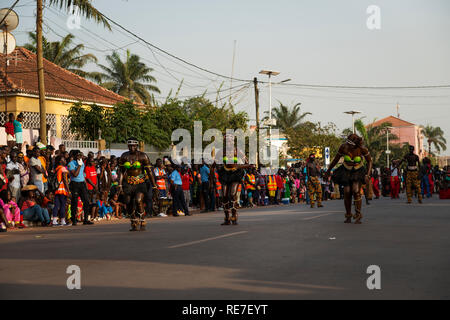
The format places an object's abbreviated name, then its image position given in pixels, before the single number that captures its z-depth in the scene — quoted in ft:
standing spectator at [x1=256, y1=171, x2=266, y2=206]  98.37
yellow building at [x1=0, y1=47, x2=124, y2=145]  101.76
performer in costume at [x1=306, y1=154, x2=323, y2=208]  77.41
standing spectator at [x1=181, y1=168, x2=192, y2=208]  76.95
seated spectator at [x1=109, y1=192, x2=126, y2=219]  68.44
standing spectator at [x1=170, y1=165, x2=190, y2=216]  70.79
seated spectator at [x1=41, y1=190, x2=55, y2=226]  58.70
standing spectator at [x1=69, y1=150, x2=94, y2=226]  57.67
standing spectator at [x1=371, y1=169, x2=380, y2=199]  108.37
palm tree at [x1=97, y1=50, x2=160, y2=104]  183.62
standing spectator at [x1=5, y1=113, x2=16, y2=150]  73.05
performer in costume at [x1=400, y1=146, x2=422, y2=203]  76.48
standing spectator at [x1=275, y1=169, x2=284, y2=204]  102.12
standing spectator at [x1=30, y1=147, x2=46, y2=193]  57.98
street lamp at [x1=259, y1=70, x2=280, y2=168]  146.91
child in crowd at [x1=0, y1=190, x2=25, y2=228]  53.72
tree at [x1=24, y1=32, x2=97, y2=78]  155.22
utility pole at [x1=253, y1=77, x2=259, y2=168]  132.77
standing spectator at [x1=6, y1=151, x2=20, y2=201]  56.29
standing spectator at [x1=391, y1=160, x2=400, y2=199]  105.91
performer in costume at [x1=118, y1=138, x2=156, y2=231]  46.21
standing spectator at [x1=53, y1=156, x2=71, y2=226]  56.59
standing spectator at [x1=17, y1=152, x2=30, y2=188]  57.36
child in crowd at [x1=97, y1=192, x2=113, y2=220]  66.29
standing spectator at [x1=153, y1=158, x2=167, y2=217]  72.18
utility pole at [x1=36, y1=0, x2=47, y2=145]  73.20
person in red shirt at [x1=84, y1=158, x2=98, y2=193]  61.66
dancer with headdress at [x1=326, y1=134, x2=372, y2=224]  48.14
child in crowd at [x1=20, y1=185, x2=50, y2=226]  57.20
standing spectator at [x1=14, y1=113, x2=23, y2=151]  73.61
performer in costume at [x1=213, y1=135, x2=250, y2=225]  49.59
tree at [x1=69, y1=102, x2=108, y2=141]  107.76
